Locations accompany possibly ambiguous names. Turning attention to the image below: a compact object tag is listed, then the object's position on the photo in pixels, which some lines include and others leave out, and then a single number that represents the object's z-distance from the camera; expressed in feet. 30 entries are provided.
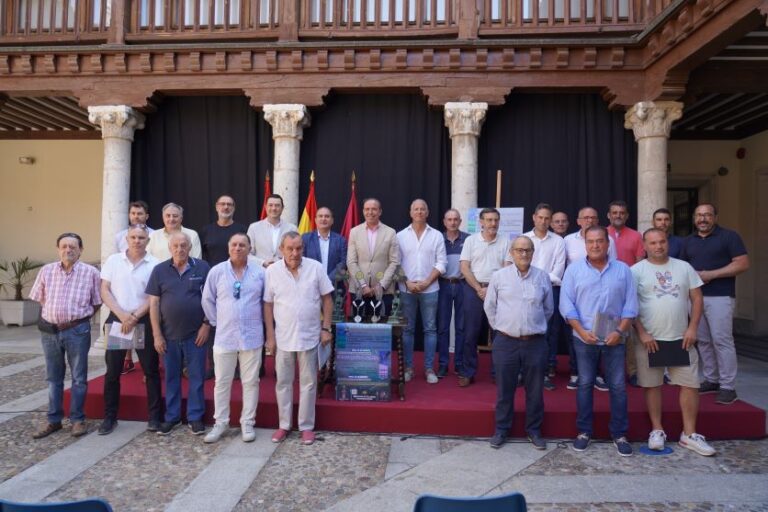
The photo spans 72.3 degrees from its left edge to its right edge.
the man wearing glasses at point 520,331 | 12.22
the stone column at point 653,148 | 20.62
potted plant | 31.68
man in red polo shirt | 15.94
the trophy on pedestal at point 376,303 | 14.34
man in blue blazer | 15.83
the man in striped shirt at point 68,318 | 12.83
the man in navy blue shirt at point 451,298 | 16.19
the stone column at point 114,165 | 22.56
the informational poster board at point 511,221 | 18.56
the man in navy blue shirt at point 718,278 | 14.63
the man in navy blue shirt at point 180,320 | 12.78
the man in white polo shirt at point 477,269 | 15.15
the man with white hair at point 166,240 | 15.81
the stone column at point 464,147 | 21.30
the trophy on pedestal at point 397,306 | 14.33
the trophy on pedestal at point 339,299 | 14.56
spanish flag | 20.24
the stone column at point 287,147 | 21.85
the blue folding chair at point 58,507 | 4.88
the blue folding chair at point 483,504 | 5.15
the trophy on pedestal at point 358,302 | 14.34
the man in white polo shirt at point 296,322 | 12.52
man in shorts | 12.14
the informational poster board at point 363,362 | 13.98
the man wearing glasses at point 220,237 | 16.47
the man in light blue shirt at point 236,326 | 12.62
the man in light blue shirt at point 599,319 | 12.06
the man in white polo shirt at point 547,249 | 15.35
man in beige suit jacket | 15.30
